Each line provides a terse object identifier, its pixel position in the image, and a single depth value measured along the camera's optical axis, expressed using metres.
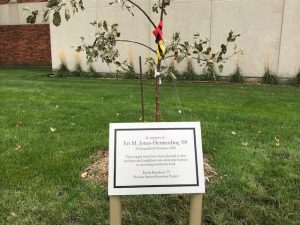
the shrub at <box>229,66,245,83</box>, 7.71
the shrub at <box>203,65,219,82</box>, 7.83
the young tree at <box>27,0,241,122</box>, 2.19
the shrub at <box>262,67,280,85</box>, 7.48
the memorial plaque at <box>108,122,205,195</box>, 1.76
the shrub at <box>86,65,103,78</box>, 8.92
